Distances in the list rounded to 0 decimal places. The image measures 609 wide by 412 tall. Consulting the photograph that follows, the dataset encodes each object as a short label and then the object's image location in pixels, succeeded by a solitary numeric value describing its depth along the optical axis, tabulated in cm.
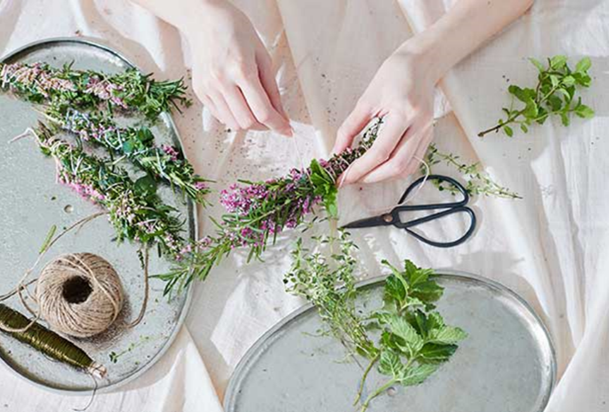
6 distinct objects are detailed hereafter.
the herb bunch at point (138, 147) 148
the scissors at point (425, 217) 150
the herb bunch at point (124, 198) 145
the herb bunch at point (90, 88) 151
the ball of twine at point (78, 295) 139
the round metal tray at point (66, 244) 146
